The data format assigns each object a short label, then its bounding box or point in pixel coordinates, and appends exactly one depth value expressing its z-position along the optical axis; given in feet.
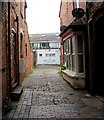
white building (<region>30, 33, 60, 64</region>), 138.10
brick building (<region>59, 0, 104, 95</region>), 22.54
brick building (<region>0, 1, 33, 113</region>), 15.53
